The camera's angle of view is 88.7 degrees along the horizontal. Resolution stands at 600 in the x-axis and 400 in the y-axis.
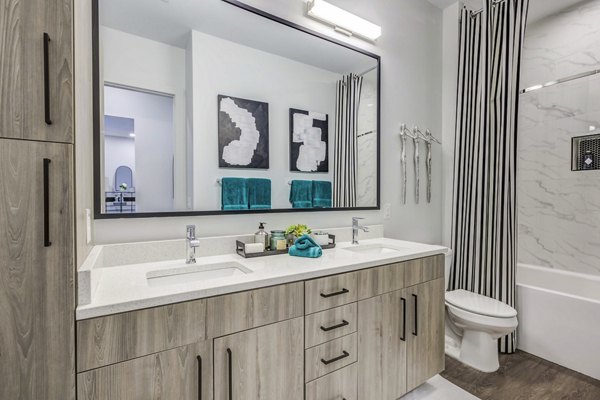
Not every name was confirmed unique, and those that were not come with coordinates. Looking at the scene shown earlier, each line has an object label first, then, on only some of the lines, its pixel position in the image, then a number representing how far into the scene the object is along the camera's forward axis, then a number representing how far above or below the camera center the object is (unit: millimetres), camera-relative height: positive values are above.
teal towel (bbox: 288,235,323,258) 1505 -261
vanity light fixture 1880 +1144
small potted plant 1655 -196
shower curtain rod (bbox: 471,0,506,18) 2292 +1447
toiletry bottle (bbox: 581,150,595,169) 2375 +273
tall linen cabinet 741 -12
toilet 1894 -820
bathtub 1895 -852
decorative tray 1487 -281
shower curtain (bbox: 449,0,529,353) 2193 +325
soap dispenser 1585 -211
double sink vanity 880 -462
